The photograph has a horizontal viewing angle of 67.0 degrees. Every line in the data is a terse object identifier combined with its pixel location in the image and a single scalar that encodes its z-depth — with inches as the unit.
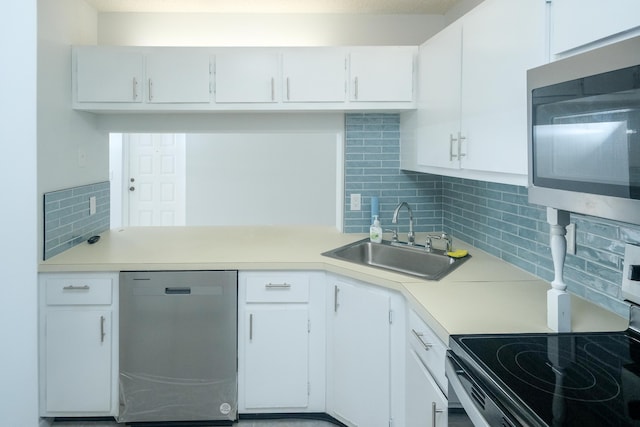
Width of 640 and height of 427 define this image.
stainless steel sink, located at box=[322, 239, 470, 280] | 96.3
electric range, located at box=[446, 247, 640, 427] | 37.4
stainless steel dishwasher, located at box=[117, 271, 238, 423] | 92.3
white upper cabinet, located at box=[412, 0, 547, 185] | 61.1
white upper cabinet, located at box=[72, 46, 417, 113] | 103.3
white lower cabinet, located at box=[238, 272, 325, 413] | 94.1
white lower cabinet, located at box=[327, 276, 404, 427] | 82.4
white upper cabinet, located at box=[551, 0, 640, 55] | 41.6
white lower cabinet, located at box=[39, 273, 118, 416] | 91.9
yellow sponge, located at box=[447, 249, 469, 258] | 93.1
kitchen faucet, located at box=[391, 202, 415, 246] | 105.3
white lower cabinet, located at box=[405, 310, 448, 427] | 58.9
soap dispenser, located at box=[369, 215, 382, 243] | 109.3
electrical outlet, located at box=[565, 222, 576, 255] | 67.2
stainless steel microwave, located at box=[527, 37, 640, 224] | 36.0
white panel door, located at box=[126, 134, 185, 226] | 200.1
